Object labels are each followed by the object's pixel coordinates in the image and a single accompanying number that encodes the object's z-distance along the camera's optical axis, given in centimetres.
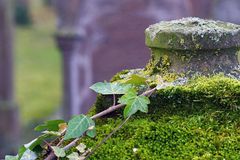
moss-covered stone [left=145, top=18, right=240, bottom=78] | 138
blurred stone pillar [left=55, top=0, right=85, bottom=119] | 924
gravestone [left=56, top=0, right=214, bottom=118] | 859
